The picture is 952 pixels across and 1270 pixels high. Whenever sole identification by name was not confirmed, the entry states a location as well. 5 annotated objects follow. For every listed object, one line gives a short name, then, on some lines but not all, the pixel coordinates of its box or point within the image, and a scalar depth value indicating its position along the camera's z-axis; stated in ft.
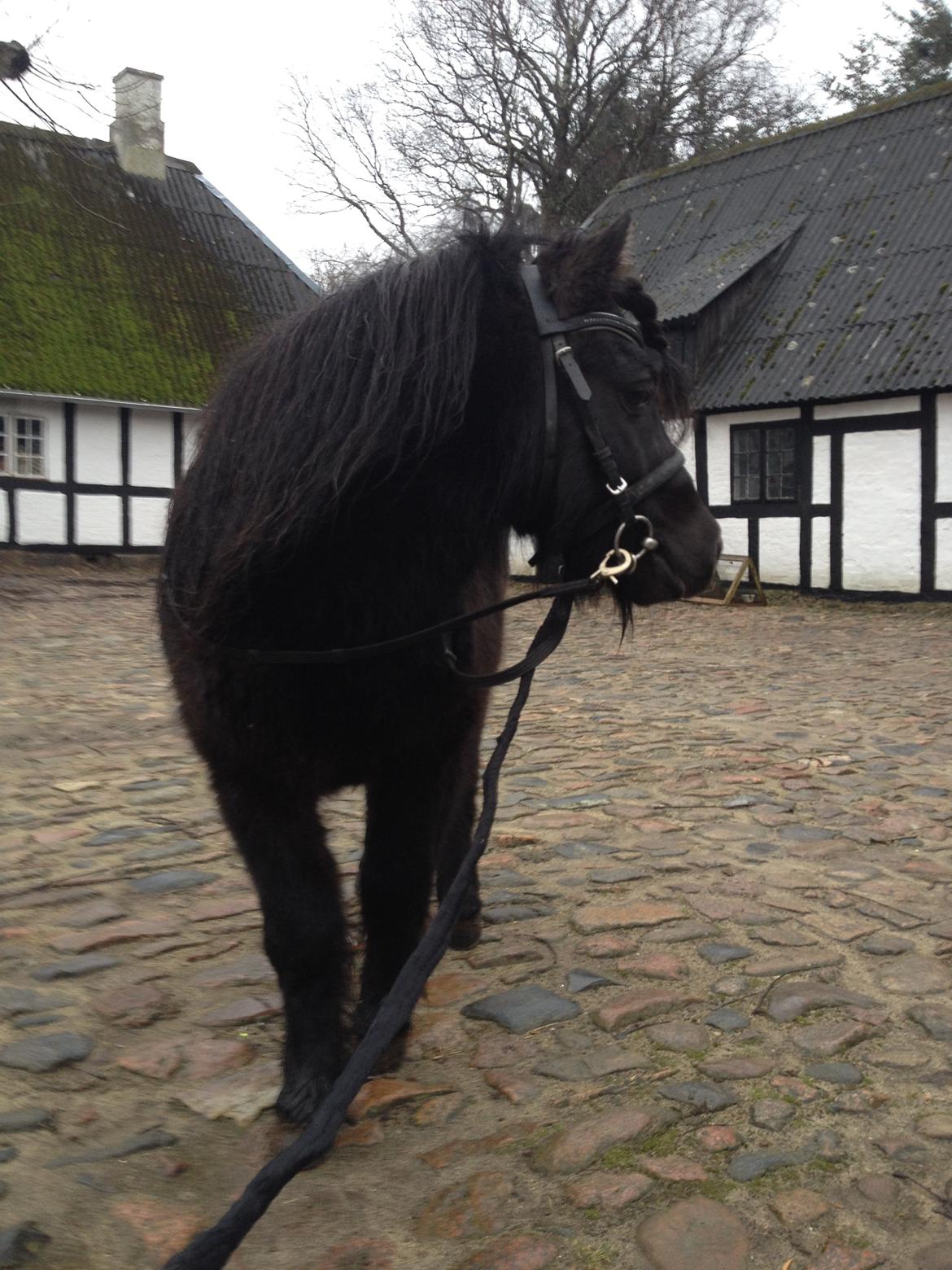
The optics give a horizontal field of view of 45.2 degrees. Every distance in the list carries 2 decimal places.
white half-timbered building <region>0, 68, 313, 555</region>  65.10
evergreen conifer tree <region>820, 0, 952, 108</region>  100.94
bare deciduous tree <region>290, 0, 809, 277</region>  96.89
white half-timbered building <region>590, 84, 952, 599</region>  53.31
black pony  7.48
